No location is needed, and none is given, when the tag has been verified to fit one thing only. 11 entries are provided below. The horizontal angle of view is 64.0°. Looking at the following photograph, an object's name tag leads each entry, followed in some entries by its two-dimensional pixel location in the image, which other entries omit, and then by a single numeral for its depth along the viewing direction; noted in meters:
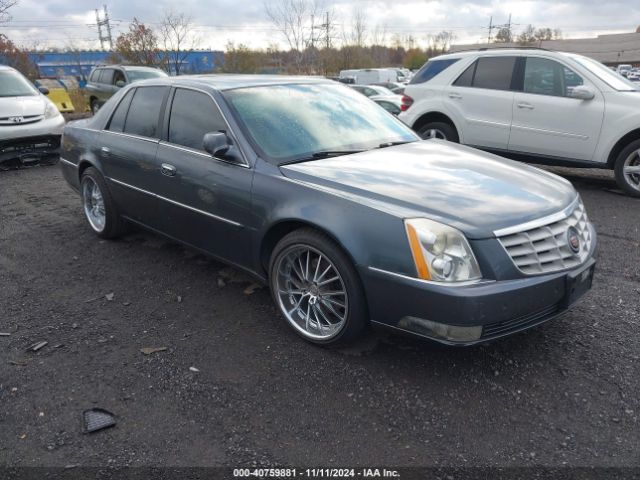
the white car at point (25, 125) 8.75
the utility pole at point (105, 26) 65.25
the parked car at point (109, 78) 15.02
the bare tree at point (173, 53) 27.64
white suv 6.50
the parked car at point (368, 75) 32.59
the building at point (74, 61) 41.81
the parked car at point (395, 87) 23.56
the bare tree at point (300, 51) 35.00
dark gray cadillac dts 2.64
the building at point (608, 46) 46.47
